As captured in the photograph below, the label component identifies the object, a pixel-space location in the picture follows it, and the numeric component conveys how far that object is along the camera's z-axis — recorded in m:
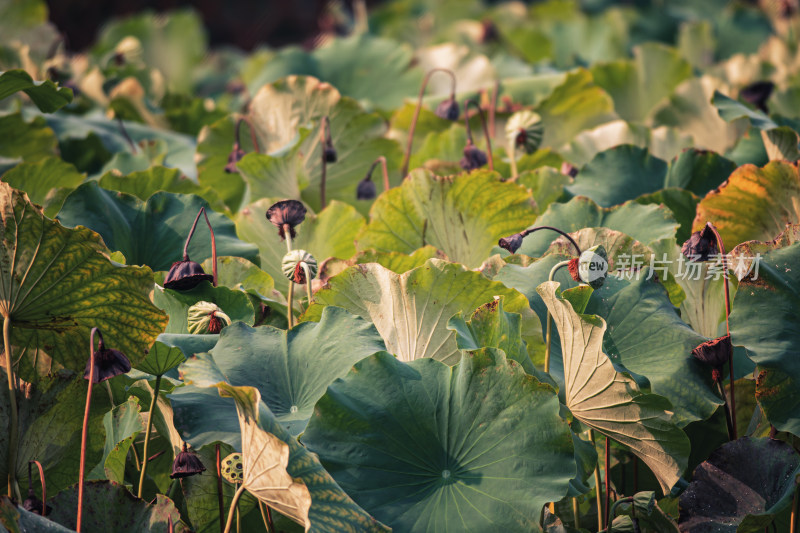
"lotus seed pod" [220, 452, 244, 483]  7.00
